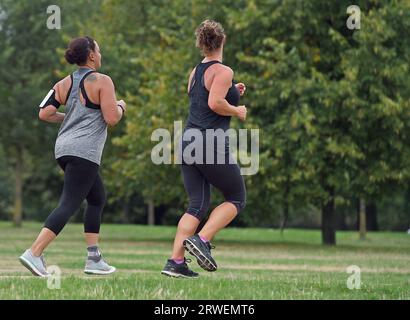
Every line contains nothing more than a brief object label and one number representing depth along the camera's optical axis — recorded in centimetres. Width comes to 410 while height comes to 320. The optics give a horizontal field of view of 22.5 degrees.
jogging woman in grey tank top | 1006
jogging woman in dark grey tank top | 968
